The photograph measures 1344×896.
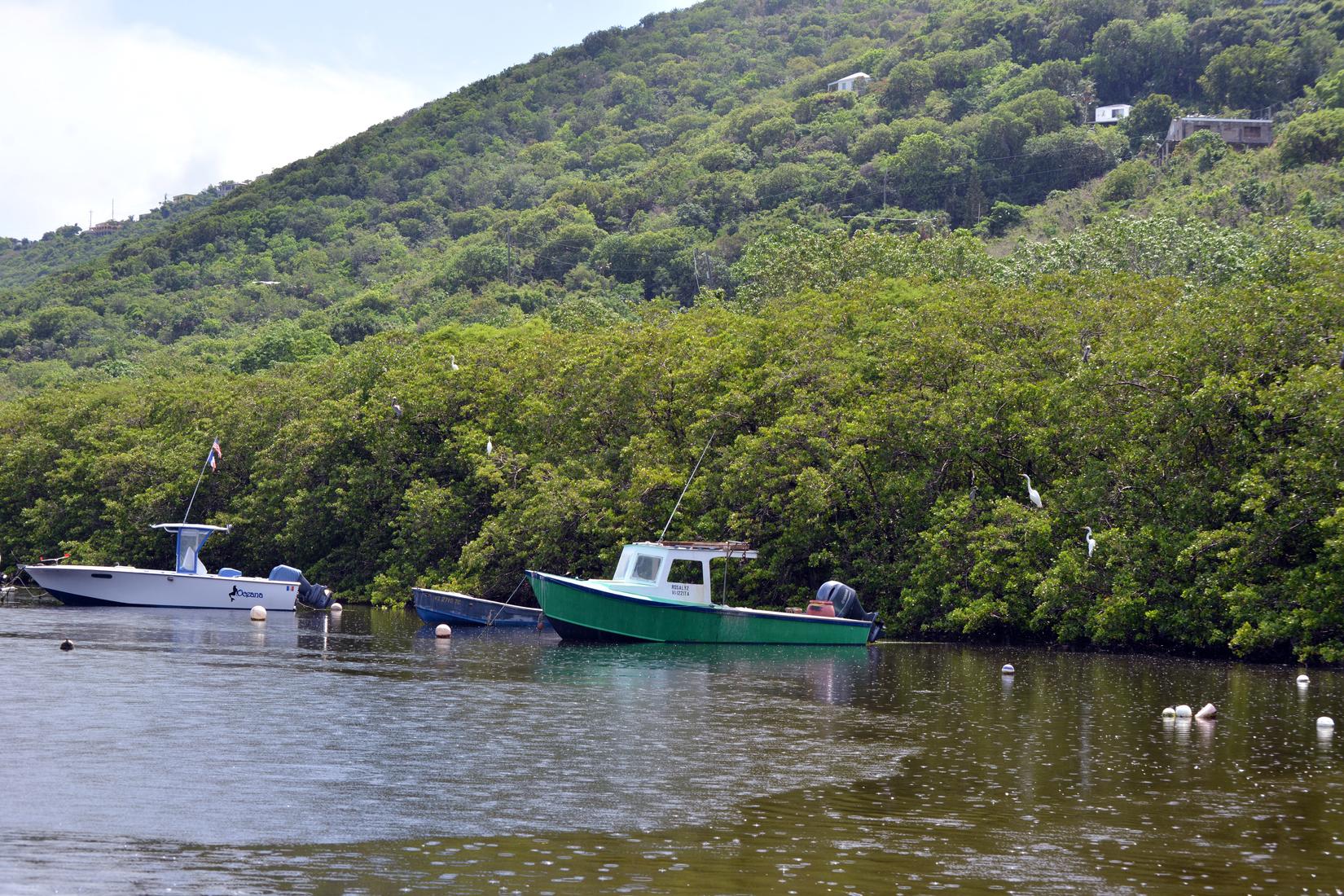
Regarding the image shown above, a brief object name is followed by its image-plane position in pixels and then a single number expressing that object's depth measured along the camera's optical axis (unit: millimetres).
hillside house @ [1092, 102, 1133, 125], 171625
